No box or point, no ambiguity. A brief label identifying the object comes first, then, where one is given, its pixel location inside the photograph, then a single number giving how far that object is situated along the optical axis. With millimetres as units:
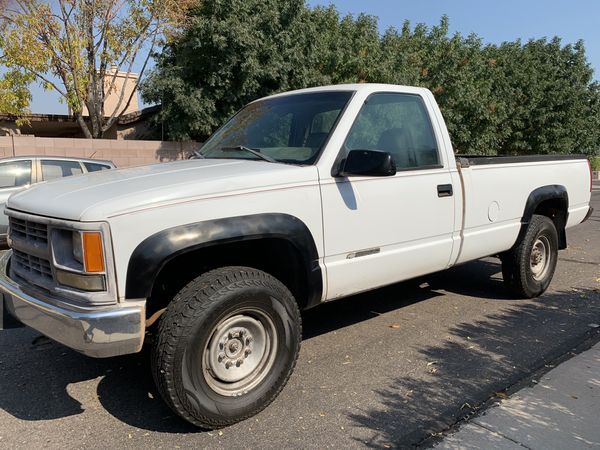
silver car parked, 8406
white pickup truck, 2781
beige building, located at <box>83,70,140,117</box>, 23512
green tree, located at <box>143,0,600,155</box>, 14594
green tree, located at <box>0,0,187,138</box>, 13828
